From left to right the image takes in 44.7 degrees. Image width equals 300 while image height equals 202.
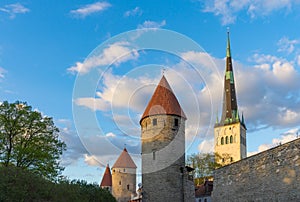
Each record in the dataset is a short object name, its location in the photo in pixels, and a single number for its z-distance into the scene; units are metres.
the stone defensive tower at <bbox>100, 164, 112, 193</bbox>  59.88
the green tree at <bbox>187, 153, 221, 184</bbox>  52.44
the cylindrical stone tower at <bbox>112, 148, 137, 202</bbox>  54.75
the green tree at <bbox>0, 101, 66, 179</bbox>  26.56
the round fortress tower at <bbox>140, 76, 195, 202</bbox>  29.33
